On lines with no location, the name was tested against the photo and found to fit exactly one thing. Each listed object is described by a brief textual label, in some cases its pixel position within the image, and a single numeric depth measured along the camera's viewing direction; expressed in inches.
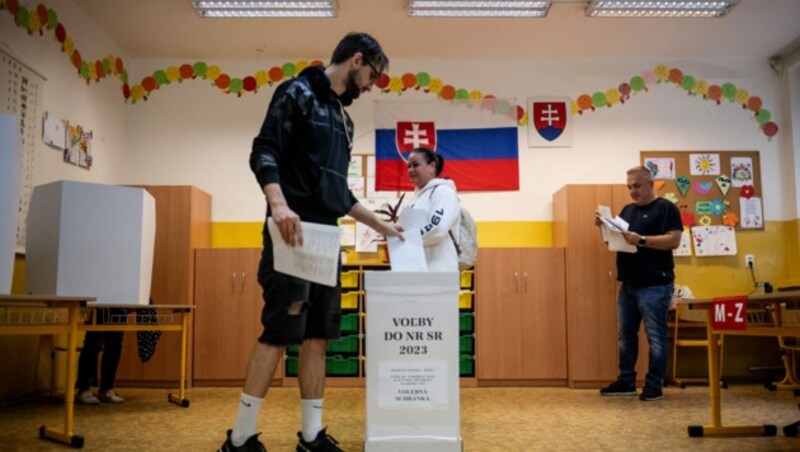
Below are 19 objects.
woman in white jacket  117.3
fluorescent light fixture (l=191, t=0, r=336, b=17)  183.5
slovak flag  220.1
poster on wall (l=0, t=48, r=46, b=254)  154.0
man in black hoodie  80.9
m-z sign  98.1
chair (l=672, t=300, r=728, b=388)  194.5
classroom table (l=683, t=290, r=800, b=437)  111.6
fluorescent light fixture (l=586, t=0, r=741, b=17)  182.4
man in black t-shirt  165.8
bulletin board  217.2
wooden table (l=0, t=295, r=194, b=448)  98.3
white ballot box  86.7
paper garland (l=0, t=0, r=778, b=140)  223.5
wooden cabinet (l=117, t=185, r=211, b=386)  192.1
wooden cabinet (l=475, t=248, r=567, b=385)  195.9
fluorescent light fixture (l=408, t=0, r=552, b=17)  181.9
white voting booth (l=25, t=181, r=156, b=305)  128.4
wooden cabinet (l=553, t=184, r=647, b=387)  193.8
